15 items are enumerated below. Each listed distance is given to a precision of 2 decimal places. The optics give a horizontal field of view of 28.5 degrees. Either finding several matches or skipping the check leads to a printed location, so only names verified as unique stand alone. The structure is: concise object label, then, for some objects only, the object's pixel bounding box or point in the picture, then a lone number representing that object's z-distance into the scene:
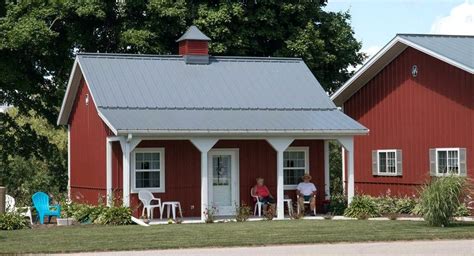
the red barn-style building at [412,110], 27.64
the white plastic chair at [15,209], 24.66
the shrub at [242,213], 26.02
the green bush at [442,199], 22.23
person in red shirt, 27.95
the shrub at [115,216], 24.92
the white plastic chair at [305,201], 28.08
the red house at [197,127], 26.55
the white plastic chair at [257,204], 27.92
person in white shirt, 28.27
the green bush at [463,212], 24.62
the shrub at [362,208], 27.16
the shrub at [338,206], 28.36
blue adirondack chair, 26.97
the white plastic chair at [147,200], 26.55
